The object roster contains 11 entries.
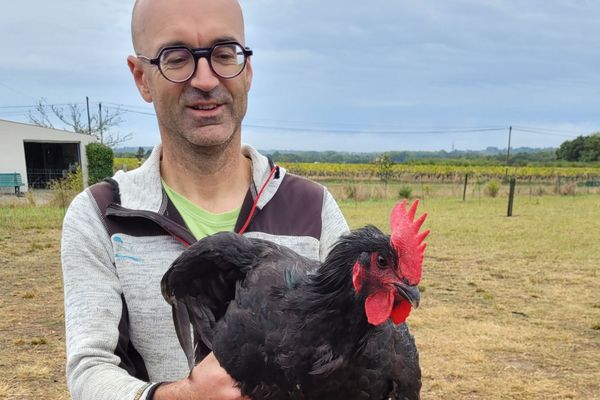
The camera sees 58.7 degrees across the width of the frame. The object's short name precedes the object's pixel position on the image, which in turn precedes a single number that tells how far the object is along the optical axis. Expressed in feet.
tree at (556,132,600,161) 272.51
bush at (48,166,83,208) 70.13
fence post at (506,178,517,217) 74.23
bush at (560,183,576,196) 117.08
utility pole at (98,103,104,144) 157.33
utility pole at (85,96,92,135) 154.91
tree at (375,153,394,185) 169.58
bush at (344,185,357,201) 101.03
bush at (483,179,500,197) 109.60
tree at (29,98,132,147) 155.84
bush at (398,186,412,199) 103.52
